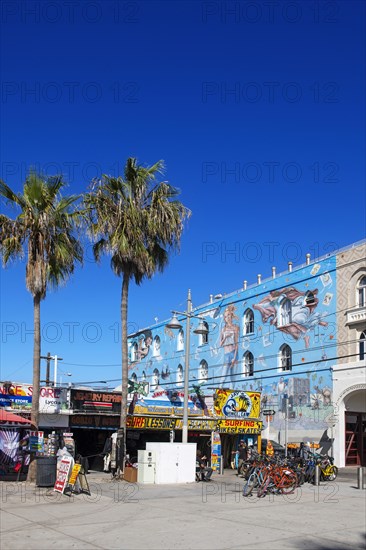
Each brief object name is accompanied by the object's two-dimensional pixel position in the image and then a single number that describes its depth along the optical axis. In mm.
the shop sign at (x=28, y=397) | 23891
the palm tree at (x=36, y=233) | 20828
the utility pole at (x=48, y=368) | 42981
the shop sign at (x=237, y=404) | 30630
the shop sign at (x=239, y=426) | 29984
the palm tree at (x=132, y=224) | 24078
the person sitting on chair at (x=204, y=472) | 23625
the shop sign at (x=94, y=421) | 26062
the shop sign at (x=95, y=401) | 26000
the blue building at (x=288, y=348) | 37000
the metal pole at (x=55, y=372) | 45450
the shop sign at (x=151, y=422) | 26433
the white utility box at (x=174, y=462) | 22094
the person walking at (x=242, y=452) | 29092
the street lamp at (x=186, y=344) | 24391
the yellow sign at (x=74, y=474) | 17047
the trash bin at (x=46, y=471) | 18078
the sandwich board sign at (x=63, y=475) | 16938
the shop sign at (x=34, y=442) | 20781
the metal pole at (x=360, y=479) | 22422
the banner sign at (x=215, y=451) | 28578
